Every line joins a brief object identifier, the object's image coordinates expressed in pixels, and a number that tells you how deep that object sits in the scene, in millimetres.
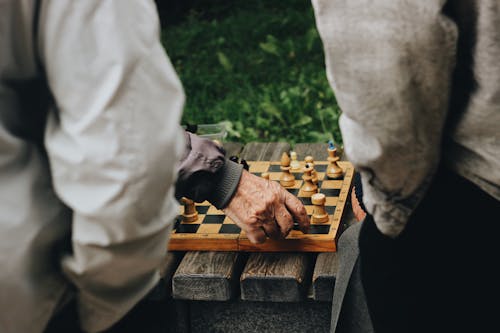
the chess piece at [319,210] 2393
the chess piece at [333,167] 2748
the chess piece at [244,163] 2611
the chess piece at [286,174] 2734
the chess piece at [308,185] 2633
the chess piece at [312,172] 2650
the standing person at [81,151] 1082
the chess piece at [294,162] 2861
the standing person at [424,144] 1332
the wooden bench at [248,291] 2252
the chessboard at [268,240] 2350
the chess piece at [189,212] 2530
